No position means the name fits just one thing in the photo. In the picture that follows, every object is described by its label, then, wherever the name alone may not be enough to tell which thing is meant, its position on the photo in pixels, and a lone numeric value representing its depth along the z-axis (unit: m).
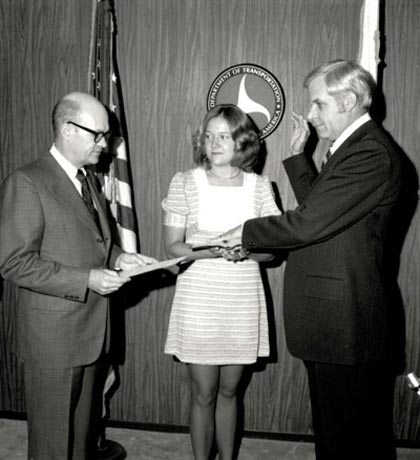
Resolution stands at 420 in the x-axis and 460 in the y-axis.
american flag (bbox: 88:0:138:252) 3.01
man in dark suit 2.04
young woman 2.63
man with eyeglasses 2.05
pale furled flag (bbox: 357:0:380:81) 2.81
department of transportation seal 3.24
